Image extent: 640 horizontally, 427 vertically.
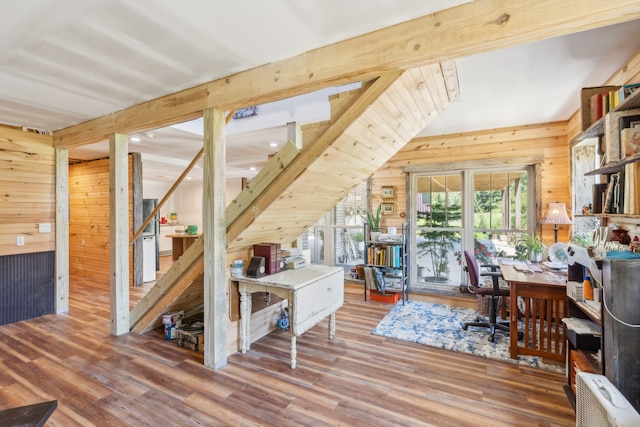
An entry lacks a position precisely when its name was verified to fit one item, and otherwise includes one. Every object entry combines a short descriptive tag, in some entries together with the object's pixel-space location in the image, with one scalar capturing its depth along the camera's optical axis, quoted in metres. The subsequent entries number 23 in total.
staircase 2.07
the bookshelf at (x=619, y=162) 1.76
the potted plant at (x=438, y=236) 4.57
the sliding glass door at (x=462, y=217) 4.20
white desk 2.46
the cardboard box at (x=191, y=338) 2.85
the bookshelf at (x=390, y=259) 4.32
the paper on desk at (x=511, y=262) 3.36
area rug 2.76
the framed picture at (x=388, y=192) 4.81
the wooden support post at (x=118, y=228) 3.16
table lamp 3.45
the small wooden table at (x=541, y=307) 2.55
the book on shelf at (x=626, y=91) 1.83
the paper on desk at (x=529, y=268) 2.97
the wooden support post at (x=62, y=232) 3.90
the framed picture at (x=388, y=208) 4.84
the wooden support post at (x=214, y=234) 2.52
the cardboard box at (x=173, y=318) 3.13
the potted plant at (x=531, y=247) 3.47
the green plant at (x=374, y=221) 4.57
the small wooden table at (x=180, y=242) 6.04
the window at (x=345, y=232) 5.27
